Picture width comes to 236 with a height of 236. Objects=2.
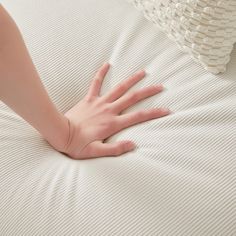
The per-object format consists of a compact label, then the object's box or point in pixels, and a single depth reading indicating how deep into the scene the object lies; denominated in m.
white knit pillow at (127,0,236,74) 1.05
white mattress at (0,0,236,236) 0.98
